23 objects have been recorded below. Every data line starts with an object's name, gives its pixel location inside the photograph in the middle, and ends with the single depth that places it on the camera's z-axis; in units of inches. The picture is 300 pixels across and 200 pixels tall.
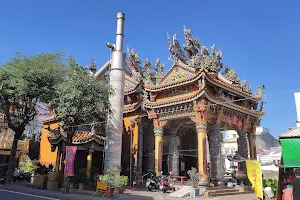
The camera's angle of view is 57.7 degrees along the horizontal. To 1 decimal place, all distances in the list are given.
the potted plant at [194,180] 619.0
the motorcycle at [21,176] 942.9
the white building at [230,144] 1886.8
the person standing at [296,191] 428.6
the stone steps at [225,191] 636.7
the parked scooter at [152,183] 718.5
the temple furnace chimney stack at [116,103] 737.6
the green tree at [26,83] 752.3
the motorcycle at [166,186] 660.7
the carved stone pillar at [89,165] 754.2
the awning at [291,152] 307.4
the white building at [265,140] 1925.4
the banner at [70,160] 661.9
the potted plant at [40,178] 745.6
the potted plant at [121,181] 631.8
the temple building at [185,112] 743.1
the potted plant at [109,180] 612.2
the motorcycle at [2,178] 827.0
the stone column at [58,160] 888.4
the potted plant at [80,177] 734.1
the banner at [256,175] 348.8
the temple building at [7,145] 1259.5
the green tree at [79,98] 687.7
